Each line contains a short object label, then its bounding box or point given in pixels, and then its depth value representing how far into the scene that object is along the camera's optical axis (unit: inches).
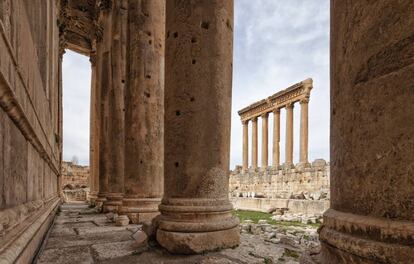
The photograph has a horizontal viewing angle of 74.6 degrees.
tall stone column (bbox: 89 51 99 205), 494.3
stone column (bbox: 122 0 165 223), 224.7
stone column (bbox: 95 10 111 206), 378.6
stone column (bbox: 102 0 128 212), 327.0
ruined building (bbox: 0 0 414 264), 48.6
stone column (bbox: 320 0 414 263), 46.3
